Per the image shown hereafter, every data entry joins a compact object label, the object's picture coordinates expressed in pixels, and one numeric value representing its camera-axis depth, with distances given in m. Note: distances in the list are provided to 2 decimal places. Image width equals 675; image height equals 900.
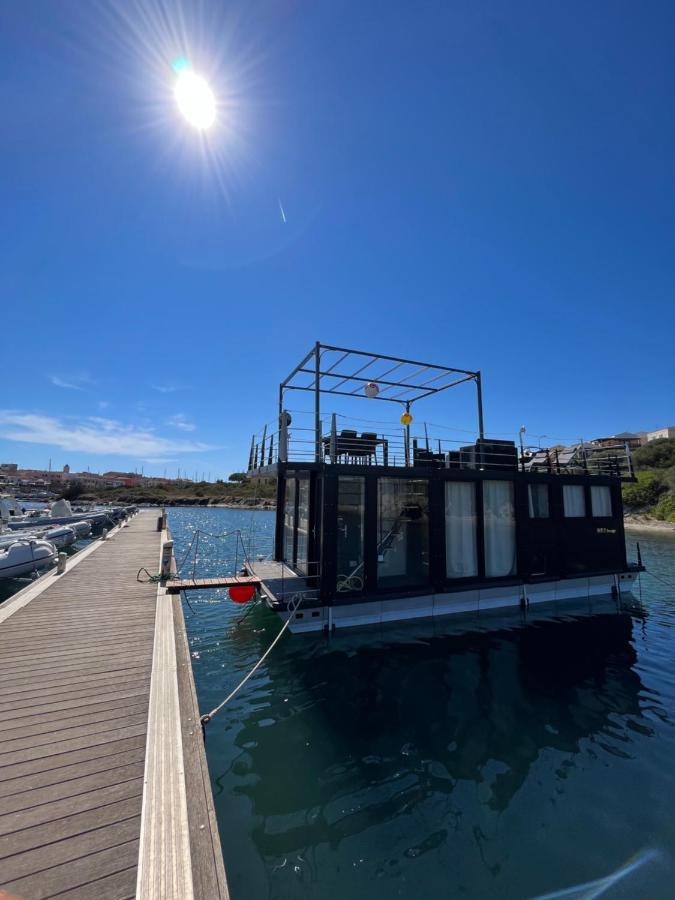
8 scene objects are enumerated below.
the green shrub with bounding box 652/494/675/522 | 42.12
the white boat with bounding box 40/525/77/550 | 23.00
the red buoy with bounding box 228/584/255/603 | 9.76
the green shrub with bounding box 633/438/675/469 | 56.31
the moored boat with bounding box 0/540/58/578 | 15.67
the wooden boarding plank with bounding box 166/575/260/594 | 9.70
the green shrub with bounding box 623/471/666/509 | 46.91
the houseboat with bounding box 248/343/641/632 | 9.75
